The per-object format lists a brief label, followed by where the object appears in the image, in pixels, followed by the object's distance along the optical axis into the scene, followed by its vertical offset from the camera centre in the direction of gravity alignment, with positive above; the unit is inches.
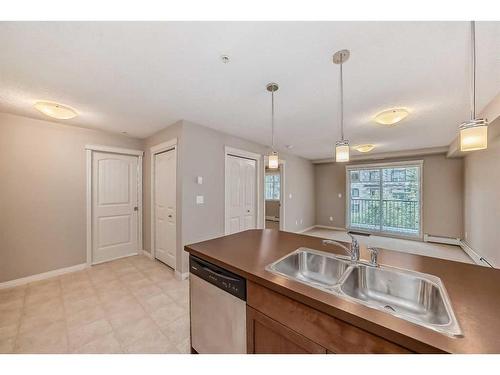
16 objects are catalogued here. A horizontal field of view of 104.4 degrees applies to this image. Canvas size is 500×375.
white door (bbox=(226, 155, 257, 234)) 141.9 -5.9
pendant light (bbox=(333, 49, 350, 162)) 58.4 +14.5
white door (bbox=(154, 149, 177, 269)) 122.2 -13.5
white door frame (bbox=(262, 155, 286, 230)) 203.8 -10.5
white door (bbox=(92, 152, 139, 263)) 130.0 -14.4
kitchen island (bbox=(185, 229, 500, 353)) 25.1 -19.2
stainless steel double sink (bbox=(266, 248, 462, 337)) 35.2 -21.6
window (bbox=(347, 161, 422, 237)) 205.2 -13.5
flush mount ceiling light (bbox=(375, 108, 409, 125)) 94.0 +34.9
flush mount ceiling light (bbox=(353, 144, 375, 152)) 158.7 +32.1
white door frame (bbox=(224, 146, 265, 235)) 155.0 +1.7
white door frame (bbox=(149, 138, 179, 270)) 134.7 -4.5
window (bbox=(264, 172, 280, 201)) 263.2 +0.0
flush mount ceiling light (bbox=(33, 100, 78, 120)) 85.9 +35.0
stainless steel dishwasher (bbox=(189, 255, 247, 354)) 45.0 -31.5
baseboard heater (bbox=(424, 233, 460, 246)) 183.0 -51.7
